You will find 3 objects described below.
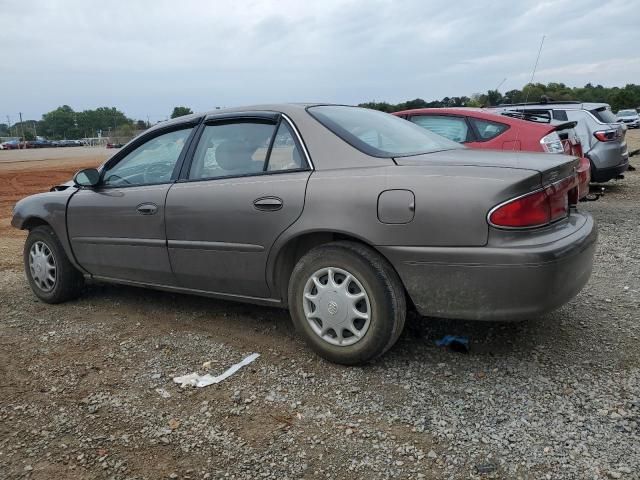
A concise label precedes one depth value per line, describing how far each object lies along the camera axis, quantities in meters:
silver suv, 9.23
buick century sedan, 2.85
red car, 6.66
